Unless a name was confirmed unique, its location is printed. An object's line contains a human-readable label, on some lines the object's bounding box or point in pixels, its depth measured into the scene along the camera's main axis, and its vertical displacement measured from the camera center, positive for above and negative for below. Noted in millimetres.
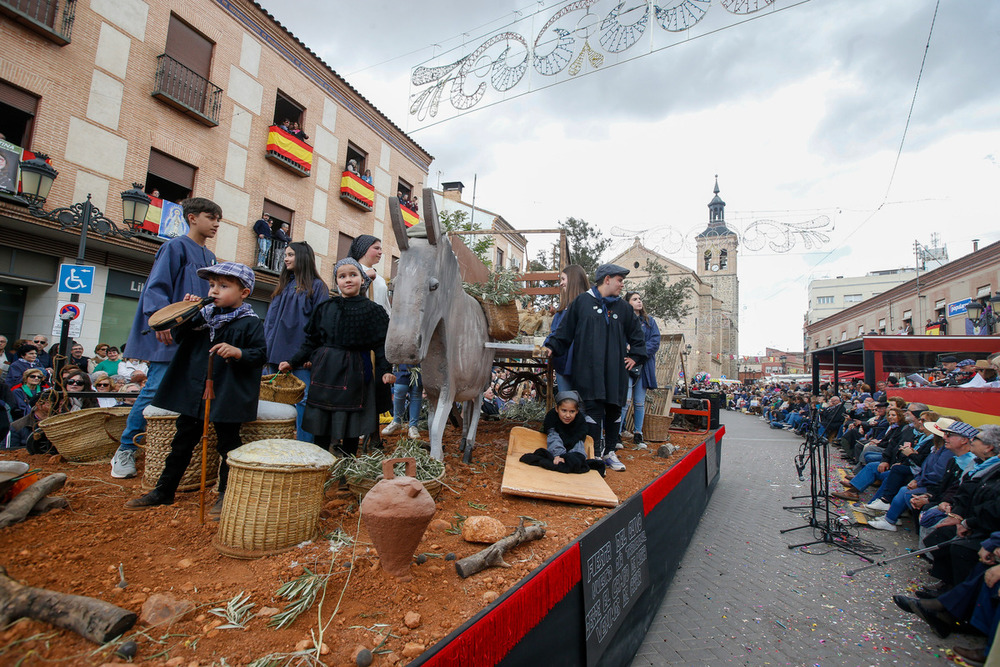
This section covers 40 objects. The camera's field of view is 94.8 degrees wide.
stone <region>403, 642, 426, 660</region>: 1565 -978
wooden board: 3355 -858
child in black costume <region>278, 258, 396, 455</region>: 3311 -28
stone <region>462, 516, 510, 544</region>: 2555 -908
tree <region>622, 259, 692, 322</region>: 24953 +4492
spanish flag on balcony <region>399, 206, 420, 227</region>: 17391 +5674
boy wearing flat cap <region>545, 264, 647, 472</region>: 4492 +288
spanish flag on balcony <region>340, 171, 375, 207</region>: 15594 +5925
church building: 42281 +8089
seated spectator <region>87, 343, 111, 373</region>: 7908 -203
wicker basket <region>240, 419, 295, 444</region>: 3152 -529
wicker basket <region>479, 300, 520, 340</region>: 4832 +530
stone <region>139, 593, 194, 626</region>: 1654 -962
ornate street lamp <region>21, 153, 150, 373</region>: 6547 +2111
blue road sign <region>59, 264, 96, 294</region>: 5656 +739
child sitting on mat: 3967 -624
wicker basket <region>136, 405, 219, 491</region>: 3014 -609
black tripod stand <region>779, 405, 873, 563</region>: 5320 -1623
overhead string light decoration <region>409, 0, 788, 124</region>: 5930 +4796
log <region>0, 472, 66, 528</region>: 2359 -865
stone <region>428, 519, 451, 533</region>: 2760 -968
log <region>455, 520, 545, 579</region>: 2203 -933
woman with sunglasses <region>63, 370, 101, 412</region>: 5188 -509
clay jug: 2020 -684
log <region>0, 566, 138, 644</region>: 1547 -934
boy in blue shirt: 3234 +401
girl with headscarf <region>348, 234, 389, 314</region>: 4340 +963
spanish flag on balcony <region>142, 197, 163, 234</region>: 10273 +2928
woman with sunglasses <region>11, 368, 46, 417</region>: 5531 -672
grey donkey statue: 3090 +284
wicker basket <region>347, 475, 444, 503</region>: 3038 -833
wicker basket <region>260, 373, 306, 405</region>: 3641 -272
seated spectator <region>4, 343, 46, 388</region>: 6102 -373
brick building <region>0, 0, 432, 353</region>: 8812 +5226
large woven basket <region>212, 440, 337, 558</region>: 2258 -738
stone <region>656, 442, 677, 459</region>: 5492 -845
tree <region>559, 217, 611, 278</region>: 21641 +6392
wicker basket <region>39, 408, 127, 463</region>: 3410 -715
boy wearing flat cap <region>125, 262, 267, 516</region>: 2797 -148
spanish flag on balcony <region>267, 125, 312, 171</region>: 13250 +6154
